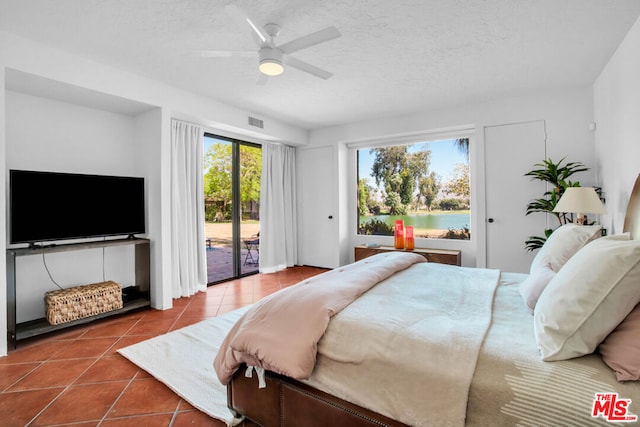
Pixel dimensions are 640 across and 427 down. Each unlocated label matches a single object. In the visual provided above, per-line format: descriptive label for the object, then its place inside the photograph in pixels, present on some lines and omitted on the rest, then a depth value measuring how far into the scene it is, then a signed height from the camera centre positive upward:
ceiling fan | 2.08 +1.22
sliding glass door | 4.63 +0.14
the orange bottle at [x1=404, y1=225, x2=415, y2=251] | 4.75 -0.41
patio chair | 5.21 -0.55
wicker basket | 2.84 -0.80
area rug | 1.88 -1.08
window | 4.71 +0.40
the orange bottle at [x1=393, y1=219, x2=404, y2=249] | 4.84 -0.34
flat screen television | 2.71 +0.12
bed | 1.01 -0.54
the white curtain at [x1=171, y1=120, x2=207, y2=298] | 3.91 +0.07
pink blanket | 1.36 -0.54
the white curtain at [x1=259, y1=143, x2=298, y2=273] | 5.32 +0.09
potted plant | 3.46 +0.29
